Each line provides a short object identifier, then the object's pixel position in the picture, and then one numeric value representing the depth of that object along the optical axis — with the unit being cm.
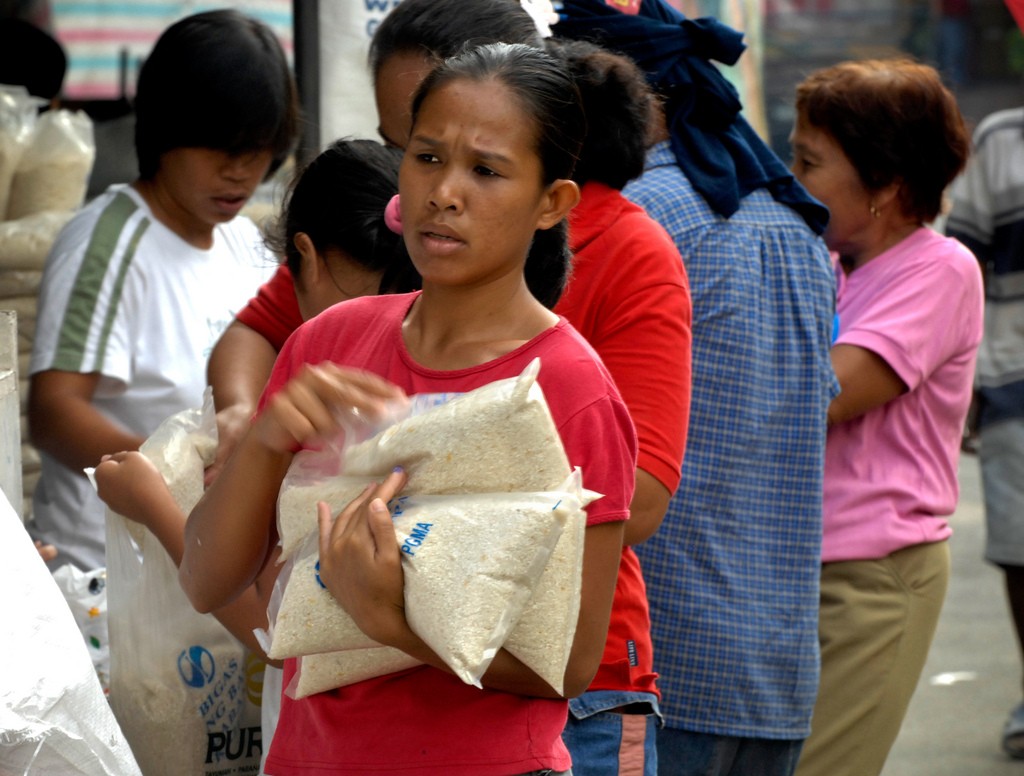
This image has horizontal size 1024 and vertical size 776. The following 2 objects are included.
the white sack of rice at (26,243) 787
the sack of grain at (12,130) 838
